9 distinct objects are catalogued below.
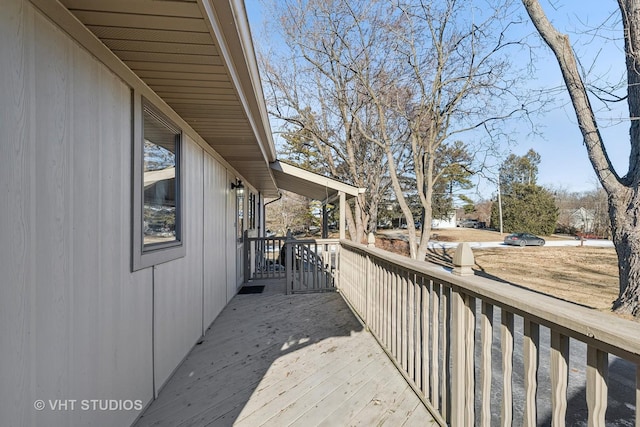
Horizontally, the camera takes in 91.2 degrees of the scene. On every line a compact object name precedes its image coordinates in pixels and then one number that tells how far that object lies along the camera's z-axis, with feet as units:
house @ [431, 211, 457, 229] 111.10
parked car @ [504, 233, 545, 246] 72.84
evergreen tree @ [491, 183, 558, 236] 94.68
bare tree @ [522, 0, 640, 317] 15.45
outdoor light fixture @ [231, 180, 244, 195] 18.19
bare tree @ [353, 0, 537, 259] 26.18
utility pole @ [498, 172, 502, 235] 95.09
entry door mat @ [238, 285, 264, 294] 18.15
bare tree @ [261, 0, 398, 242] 31.58
